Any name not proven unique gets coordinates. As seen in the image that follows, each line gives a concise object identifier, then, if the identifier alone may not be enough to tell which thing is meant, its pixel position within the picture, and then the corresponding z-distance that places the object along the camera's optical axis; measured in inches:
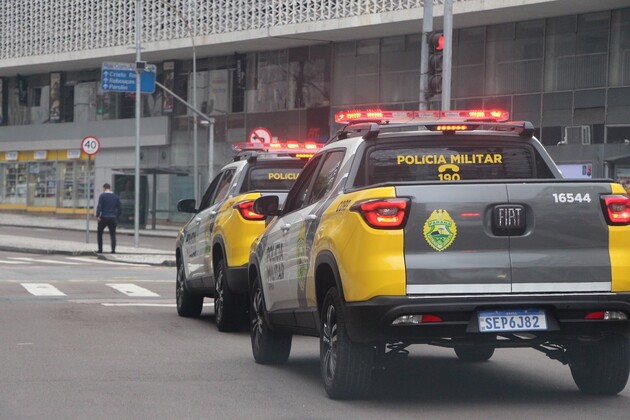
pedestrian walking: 1231.5
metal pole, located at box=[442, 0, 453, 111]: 884.6
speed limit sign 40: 1382.9
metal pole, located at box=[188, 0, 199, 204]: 1813.7
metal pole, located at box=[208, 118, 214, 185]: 1701.5
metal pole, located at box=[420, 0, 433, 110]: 857.5
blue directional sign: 1414.9
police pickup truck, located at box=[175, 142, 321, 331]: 504.7
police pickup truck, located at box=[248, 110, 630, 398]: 298.2
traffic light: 826.8
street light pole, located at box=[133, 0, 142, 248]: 1350.9
